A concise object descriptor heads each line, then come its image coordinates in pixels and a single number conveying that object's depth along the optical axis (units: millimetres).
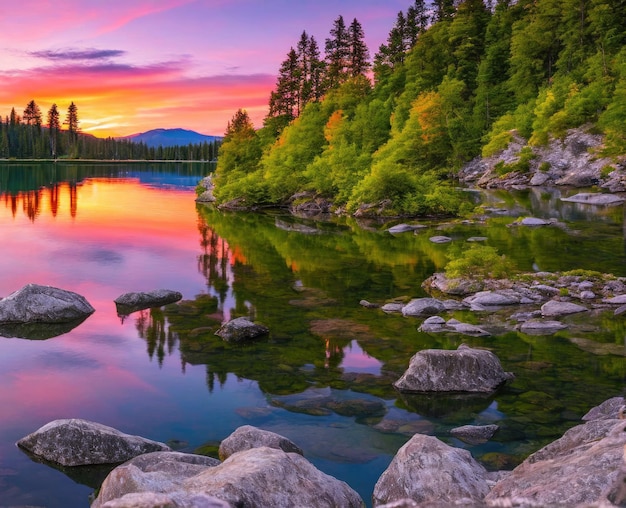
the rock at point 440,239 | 33694
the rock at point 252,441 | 9844
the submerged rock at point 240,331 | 16812
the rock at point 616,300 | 19234
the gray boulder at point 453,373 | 13125
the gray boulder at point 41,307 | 18734
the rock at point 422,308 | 19062
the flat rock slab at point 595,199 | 48969
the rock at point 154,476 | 5195
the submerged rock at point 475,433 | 11039
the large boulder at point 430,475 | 8000
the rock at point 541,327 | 16859
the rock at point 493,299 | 19766
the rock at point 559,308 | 18406
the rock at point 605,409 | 11188
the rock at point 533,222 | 38219
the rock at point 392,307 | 19594
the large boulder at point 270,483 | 6461
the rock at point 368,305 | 20297
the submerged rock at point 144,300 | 20922
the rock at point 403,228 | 38875
